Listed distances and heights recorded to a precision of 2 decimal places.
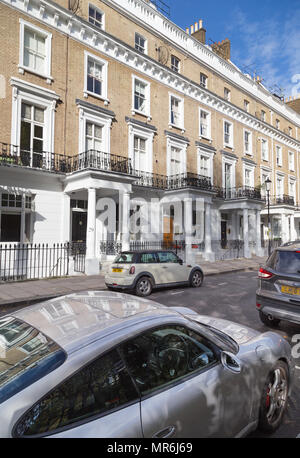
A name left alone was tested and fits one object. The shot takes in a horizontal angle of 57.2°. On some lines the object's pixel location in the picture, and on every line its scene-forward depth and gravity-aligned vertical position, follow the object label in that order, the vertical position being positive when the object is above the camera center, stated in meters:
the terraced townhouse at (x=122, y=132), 13.60 +7.13
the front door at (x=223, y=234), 24.64 +0.58
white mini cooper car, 9.05 -1.08
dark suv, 5.07 -0.87
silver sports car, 1.57 -0.94
